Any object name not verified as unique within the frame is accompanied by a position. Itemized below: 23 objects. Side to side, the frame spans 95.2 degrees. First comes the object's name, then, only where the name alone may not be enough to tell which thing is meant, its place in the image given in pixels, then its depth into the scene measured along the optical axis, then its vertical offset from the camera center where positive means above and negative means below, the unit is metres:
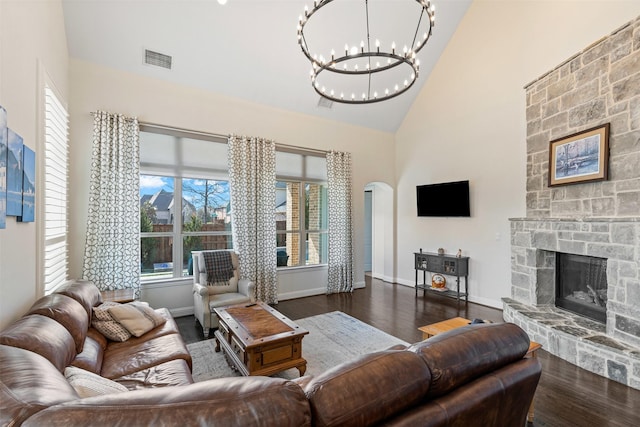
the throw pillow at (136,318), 2.67 -0.97
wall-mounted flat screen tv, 5.24 +0.30
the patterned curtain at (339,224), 5.88 -0.18
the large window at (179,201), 4.46 +0.23
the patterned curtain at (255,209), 4.80 +0.10
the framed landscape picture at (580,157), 3.25 +0.69
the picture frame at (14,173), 1.94 +0.29
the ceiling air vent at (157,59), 4.02 +2.19
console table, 5.10 -0.97
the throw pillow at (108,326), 2.59 -0.98
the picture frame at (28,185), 2.20 +0.24
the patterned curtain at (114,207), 3.80 +0.11
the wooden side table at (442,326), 2.60 -1.04
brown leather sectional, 0.80 -0.60
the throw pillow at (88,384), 1.36 -0.84
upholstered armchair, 3.82 -1.11
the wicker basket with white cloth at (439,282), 5.45 -1.27
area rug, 2.95 -1.56
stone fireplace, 2.86 -0.11
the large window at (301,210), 5.69 +0.10
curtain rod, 4.23 +1.30
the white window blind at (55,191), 2.81 +0.26
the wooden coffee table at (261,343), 2.51 -1.15
